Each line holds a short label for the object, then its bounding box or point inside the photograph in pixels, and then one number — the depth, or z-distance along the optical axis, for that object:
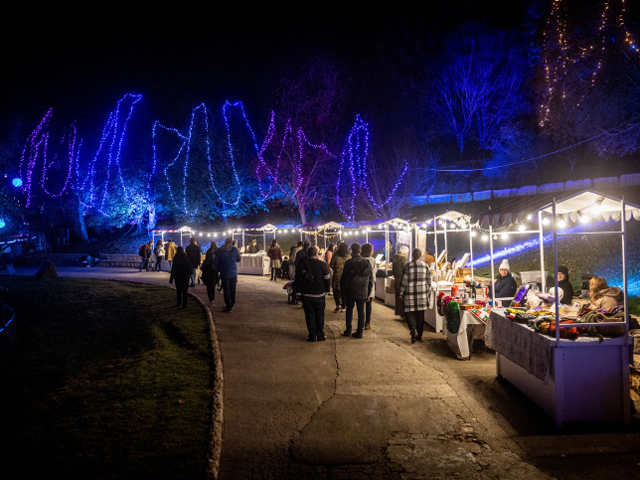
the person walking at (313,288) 7.79
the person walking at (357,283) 8.09
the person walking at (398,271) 9.59
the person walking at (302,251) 14.04
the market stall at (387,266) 12.34
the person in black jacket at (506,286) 9.39
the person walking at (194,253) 12.42
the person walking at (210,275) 11.40
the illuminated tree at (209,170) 33.72
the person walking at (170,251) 20.78
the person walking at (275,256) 18.50
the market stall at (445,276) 9.15
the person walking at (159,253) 24.09
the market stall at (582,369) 4.61
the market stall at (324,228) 22.05
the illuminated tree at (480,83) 30.39
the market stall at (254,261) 21.38
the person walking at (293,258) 15.37
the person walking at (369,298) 8.42
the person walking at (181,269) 11.20
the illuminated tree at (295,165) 30.23
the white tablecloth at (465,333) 7.02
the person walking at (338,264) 10.14
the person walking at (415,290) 7.87
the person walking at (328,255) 13.86
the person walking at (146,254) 24.31
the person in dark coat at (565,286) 8.80
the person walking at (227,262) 10.33
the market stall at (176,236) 30.86
